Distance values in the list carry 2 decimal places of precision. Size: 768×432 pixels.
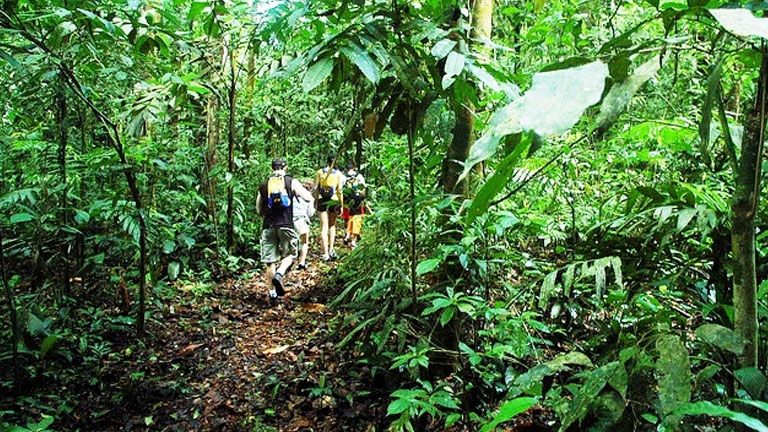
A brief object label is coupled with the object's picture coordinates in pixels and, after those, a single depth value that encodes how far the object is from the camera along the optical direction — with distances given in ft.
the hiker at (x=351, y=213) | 23.41
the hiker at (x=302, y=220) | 22.95
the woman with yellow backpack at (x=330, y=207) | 23.75
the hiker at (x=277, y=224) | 19.31
